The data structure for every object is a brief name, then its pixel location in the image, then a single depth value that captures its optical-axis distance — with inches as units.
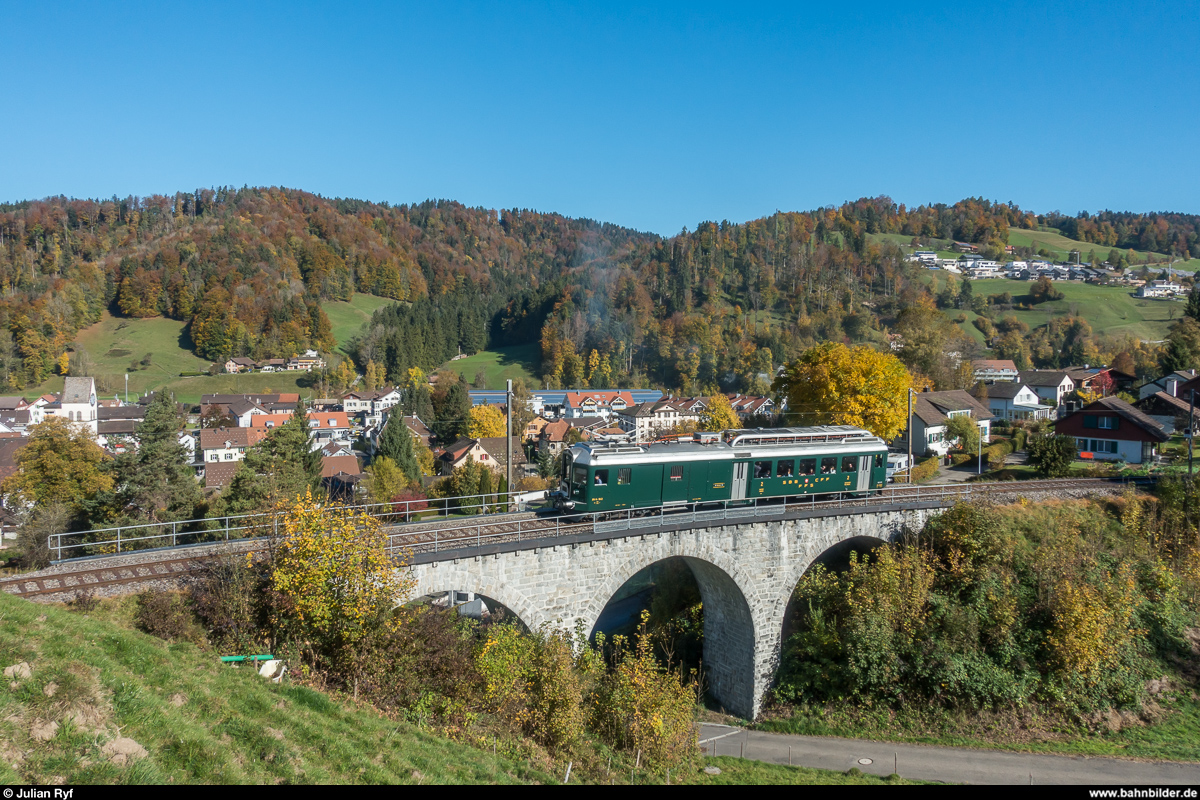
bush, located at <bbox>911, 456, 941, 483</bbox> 1654.8
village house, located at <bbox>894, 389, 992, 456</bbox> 1979.6
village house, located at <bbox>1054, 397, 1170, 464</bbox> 1619.1
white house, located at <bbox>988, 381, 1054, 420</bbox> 2677.2
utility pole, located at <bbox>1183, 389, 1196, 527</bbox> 1180.3
